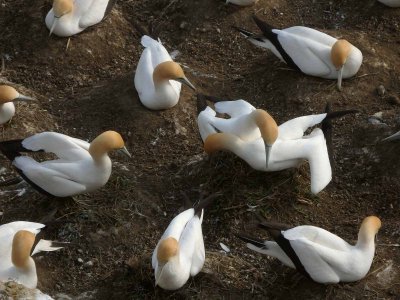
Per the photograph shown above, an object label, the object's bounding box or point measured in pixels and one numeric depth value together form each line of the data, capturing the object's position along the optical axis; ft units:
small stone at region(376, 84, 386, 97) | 66.08
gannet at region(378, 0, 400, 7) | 73.05
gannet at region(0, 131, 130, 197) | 55.06
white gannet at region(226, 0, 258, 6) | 73.82
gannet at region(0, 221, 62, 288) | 49.73
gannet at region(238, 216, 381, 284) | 49.26
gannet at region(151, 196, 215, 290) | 48.16
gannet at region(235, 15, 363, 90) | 64.85
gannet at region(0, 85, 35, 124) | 61.67
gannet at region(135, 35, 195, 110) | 62.80
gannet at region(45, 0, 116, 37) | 69.82
